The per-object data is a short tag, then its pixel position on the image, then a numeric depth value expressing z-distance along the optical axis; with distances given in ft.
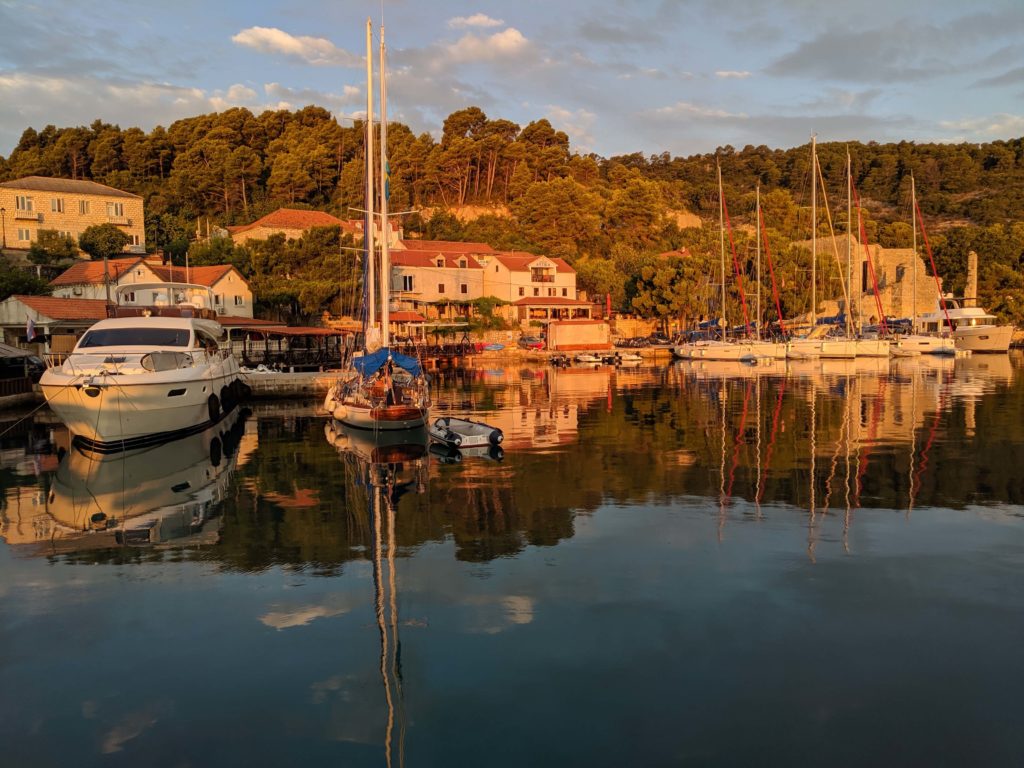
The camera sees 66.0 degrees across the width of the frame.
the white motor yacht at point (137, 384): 83.61
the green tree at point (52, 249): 227.61
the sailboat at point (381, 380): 90.43
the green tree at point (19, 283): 166.20
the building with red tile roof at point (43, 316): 151.84
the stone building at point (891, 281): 323.16
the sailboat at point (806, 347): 232.86
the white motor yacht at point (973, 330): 282.97
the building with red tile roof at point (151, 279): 196.24
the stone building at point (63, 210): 243.81
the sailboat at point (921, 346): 244.42
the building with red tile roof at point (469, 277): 260.62
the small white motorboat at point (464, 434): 84.33
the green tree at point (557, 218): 344.67
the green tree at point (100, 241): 246.47
